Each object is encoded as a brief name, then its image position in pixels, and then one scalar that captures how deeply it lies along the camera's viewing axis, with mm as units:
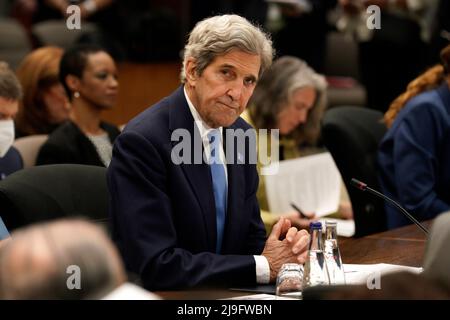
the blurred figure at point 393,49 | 7707
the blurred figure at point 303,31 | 8570
